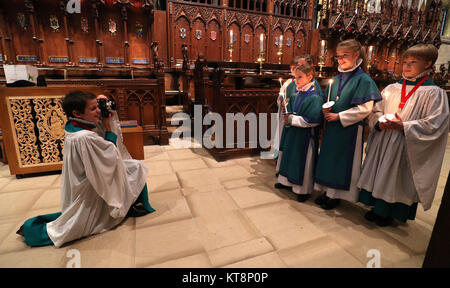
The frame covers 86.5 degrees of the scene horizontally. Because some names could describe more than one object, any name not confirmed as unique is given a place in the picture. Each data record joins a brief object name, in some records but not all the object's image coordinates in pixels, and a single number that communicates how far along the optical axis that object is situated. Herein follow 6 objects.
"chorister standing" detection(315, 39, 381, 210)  2.32
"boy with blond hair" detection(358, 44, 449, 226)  2.04
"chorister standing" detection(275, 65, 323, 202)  2.63
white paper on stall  3.24
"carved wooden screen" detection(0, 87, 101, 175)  3.28
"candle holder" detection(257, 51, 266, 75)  4.82
